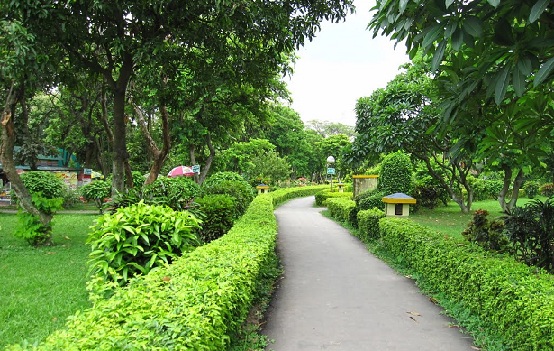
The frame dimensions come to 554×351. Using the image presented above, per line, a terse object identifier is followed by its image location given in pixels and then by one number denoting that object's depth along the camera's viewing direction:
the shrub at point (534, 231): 5.61
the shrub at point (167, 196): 7.54
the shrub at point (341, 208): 13.94
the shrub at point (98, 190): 17.42
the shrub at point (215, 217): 8.27
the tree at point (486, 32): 2.54
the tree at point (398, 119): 12.50
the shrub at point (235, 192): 11.06
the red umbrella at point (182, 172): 18.97
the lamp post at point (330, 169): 25.02
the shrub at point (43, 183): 15.77
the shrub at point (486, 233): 6.53
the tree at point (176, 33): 7.15
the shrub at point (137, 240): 4.94
